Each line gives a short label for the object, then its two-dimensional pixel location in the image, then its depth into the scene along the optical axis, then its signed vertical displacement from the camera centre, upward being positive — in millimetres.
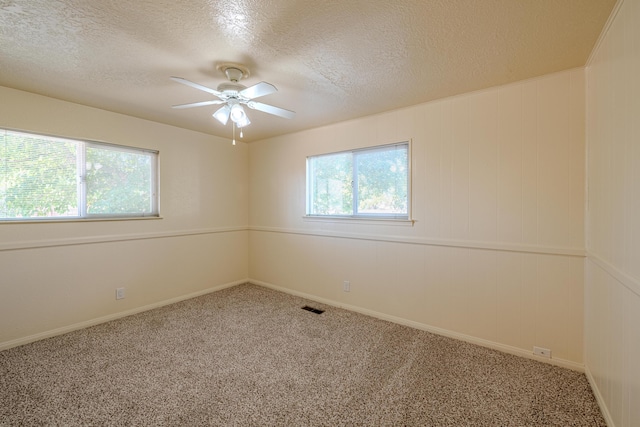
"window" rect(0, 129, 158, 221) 2480 +351
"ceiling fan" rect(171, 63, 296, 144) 1938 +880
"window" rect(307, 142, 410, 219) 3008 +337
